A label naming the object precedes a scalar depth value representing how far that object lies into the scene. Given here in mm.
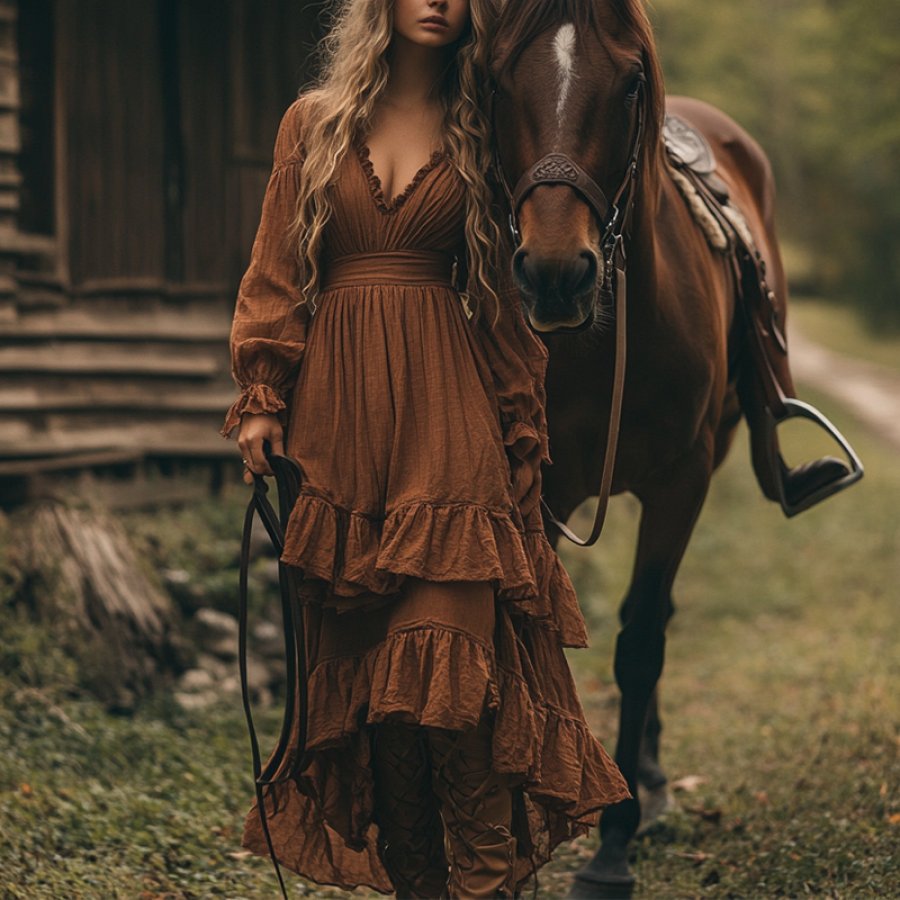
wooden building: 6590
